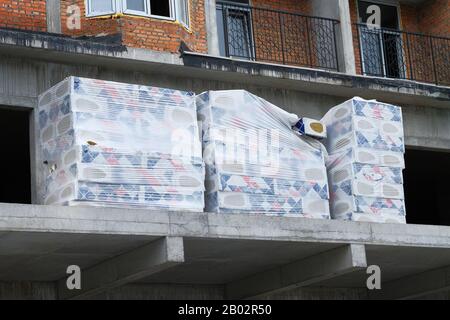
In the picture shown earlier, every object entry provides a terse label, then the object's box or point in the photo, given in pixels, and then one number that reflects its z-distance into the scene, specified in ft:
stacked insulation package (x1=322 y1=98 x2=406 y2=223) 57.77
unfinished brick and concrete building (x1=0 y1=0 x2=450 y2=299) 50.80
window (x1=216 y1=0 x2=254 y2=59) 66.49
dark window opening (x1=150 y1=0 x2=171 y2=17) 58.95
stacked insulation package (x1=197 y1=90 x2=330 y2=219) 54.19
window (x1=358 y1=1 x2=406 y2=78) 73.97
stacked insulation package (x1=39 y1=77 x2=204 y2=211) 50.83
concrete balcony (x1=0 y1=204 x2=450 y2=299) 49.19
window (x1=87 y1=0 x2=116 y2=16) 57.52
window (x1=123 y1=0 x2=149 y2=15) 57.77
